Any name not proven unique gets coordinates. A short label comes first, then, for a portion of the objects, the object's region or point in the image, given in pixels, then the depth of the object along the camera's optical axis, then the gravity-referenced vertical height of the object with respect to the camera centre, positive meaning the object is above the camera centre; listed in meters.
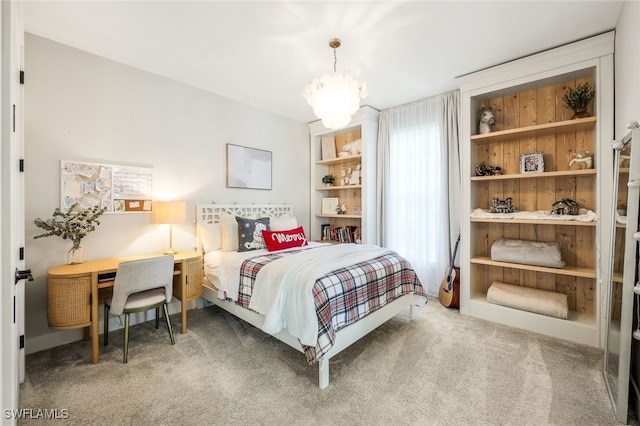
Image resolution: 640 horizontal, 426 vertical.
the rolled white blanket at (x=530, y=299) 2.62 -0.90
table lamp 2.90 -0.01
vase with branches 2.33 -0.12
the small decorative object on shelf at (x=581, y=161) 2.58 +0.47
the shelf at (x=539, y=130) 2.56 +0.83
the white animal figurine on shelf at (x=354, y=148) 4.41 +1.04
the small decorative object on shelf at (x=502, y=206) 3.00 +0.05
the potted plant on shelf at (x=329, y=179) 4.79 +0.56
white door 1.13 -0.02
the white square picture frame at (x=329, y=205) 4.75 +0.10
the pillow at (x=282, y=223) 3.73 -0.17
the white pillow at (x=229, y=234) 3.30 -0.28
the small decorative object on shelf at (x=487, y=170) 3.15 +0.47
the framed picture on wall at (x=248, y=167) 3.79 +0.64
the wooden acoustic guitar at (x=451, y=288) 3.33 -0.95
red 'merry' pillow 3.22 -0.34
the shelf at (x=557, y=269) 2.52 -0.57
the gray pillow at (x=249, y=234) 3.25 -0.28
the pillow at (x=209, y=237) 3.35 -0.32
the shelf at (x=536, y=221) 2.50 -0.10
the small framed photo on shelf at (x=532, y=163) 2.89 +0.52
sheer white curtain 3.57 +0.40
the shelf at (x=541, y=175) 2.51 +0.36
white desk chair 2.19 -0.64
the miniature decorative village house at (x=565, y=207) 2.65 +0.04
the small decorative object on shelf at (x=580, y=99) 2.54 +1.05
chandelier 2.26 +0.97
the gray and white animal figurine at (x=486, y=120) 3.14 +1.05
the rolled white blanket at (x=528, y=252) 2.67 -0.43
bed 2.00 -0.63
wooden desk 2.11 -0.65
